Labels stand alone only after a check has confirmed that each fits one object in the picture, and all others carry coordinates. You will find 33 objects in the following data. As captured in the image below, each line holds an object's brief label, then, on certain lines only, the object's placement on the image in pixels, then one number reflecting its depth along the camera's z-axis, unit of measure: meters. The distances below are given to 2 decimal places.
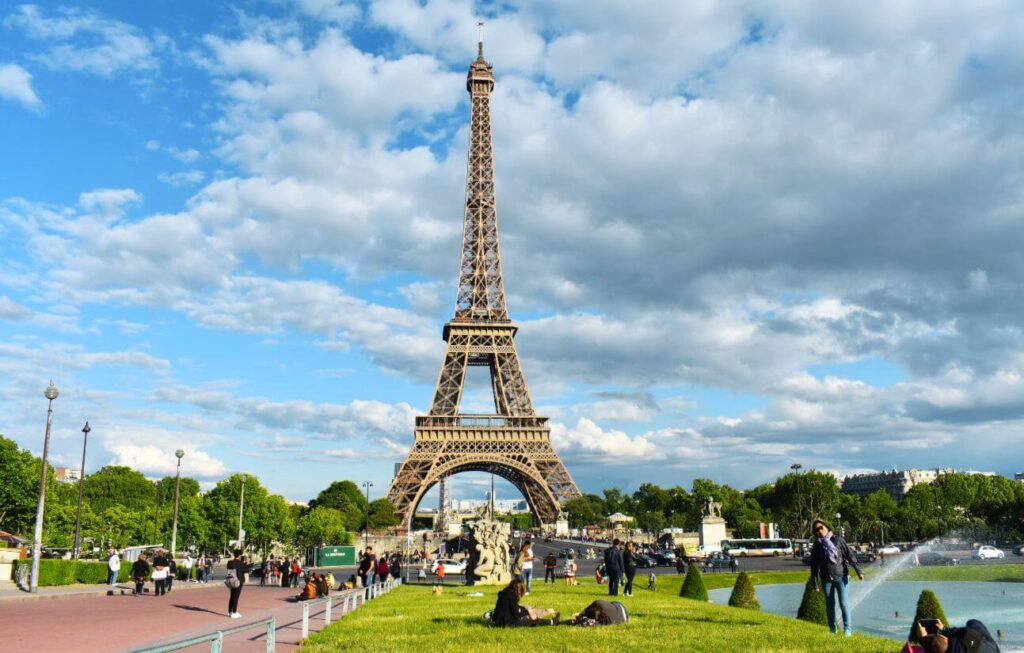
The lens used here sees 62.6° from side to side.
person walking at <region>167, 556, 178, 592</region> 33.44
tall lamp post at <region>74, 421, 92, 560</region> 46.28
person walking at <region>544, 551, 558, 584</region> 36.78
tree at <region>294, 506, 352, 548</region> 103.56
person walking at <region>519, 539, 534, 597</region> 26.13
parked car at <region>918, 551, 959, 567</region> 59.72
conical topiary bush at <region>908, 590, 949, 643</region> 18.16
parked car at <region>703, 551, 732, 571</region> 56.03
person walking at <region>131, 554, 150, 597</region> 31.96
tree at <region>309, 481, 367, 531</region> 159.38
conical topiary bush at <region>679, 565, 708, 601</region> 30.55
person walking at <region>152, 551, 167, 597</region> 31.59
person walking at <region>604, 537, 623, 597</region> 26.28
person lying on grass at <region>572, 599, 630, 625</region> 17.16
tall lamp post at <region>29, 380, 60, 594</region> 30.05
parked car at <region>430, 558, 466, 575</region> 54.40
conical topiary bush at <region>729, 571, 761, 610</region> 26.22
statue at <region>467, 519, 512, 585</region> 34.56
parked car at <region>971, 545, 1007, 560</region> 68.14
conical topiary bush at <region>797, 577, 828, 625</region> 21.66
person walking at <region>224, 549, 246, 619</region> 21.06
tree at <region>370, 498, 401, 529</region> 125.75
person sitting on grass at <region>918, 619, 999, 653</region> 9.48
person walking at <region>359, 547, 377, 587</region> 33.84
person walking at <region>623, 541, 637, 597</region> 26.92
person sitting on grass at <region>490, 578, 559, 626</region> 17.17
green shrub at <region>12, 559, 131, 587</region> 34.06
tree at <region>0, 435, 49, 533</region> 63.75
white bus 77.75
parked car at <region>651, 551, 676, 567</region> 61.63
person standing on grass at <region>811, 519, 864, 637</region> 15.52
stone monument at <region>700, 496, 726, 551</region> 71.44
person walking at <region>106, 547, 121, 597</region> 32.94
